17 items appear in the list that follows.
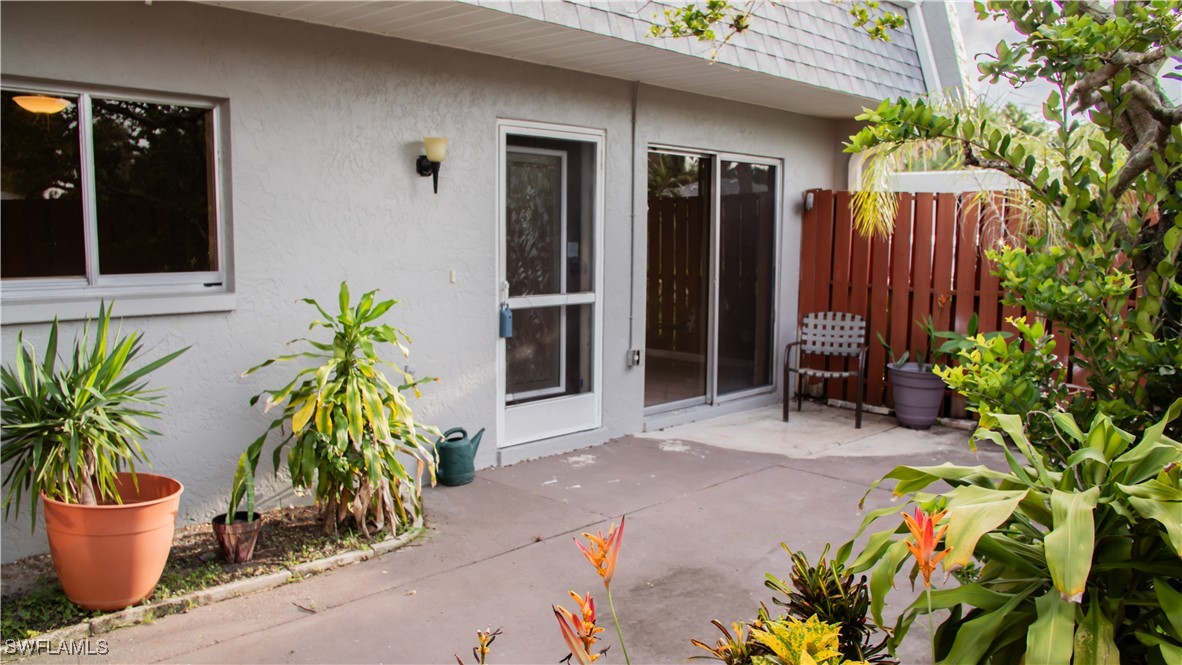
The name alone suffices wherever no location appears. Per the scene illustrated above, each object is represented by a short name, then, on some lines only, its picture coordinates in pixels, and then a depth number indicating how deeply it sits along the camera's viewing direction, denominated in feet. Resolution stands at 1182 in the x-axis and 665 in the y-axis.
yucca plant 12.50
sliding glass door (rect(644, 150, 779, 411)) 26.35
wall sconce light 18.81
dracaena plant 15.52
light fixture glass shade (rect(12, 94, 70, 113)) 14.53
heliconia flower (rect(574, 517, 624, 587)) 6.16
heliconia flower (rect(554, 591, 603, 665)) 5.83
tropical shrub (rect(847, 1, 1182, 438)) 9.55
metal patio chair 27.55
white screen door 21.61
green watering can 19.60
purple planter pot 26.17
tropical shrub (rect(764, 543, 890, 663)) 8.28
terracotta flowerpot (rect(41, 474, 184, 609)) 12.51
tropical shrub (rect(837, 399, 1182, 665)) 7.75
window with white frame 14.64
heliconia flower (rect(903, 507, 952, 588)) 5.78
